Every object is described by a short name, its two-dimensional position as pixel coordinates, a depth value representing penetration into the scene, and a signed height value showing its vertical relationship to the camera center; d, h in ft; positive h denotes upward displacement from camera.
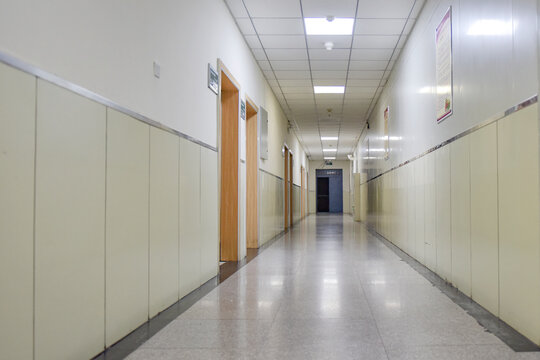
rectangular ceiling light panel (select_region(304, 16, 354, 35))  19.16 +7.81
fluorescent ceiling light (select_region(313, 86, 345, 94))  30.76 +7.74
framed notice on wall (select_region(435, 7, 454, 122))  13.99 +4.43
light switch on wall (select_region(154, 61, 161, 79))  10.37 +3.07
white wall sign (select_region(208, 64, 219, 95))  15.15 +4.22
